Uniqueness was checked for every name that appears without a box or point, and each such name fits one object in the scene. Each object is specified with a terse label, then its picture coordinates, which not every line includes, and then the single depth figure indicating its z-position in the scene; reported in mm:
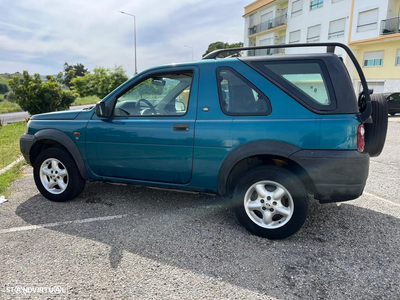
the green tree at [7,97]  33312
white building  21891
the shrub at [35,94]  12547
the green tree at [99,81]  35678
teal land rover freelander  2816
